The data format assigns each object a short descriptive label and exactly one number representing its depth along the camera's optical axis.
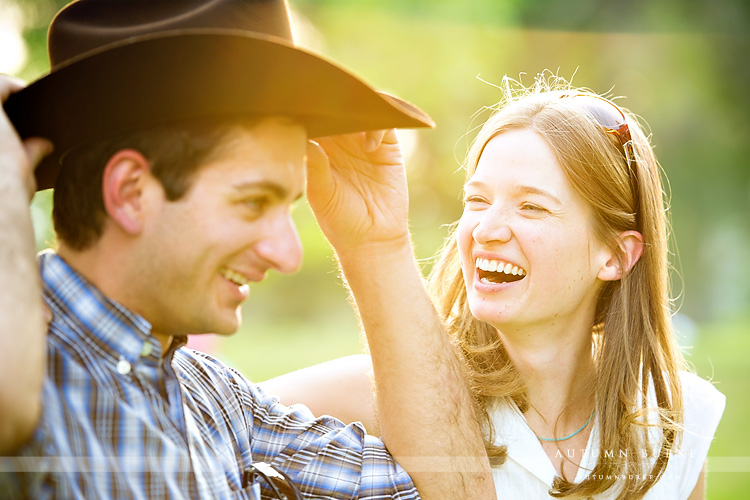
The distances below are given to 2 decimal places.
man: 2.84
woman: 3.23
